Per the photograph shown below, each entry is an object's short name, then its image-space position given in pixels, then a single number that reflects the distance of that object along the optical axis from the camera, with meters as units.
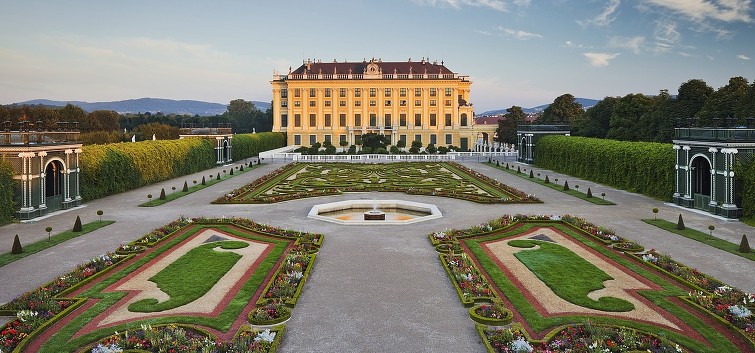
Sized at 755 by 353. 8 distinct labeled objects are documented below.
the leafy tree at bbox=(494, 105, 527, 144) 92.25
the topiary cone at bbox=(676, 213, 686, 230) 22.47
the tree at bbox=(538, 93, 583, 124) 87.56
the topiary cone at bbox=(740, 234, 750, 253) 18.42
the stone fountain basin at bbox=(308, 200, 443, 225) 27.08
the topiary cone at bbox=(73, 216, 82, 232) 22.55
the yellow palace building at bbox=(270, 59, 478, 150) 98.75
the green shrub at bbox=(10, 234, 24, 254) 18.77
